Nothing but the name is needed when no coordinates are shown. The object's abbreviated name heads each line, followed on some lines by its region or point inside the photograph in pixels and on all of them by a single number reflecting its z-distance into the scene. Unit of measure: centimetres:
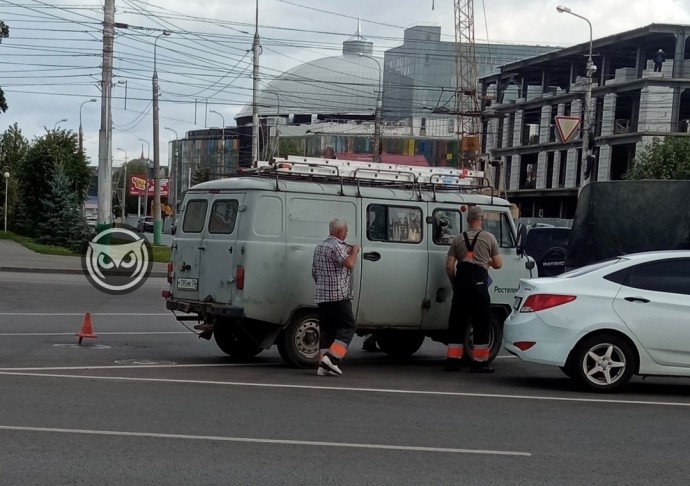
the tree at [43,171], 5209
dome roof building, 15738
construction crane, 8194
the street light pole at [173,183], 14061
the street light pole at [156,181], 4738
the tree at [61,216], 4253
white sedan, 1105
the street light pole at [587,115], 5022
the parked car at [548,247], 2925
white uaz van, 1212
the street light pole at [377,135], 6291
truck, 1898
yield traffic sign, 4559
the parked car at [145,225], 8452
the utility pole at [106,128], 3456
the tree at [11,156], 6347
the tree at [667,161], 6099
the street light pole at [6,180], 5715
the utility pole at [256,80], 4806
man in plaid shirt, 1163
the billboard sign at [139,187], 10627
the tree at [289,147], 10919
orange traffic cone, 1413
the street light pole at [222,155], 15191
